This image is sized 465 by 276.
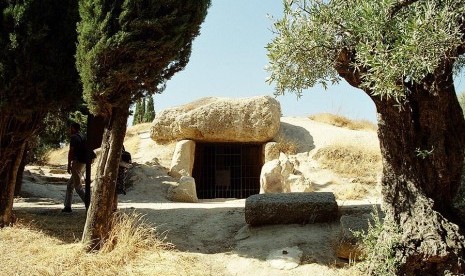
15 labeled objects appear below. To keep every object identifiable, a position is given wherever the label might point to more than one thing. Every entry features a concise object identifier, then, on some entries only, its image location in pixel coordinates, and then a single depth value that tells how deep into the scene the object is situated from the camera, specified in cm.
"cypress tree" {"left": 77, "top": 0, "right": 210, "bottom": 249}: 666
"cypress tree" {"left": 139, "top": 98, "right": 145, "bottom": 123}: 2938
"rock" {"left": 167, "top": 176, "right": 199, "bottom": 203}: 1269
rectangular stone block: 755
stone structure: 1509
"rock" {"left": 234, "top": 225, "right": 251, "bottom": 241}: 763
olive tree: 483
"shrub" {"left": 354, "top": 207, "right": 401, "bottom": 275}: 554
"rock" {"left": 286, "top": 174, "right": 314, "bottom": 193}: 1223
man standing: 1007
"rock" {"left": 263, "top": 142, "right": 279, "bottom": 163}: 1491
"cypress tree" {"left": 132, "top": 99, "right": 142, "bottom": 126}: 2937
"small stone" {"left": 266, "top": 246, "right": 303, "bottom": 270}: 641
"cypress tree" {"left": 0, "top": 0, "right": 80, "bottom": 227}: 762
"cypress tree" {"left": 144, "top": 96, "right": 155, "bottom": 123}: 2916
